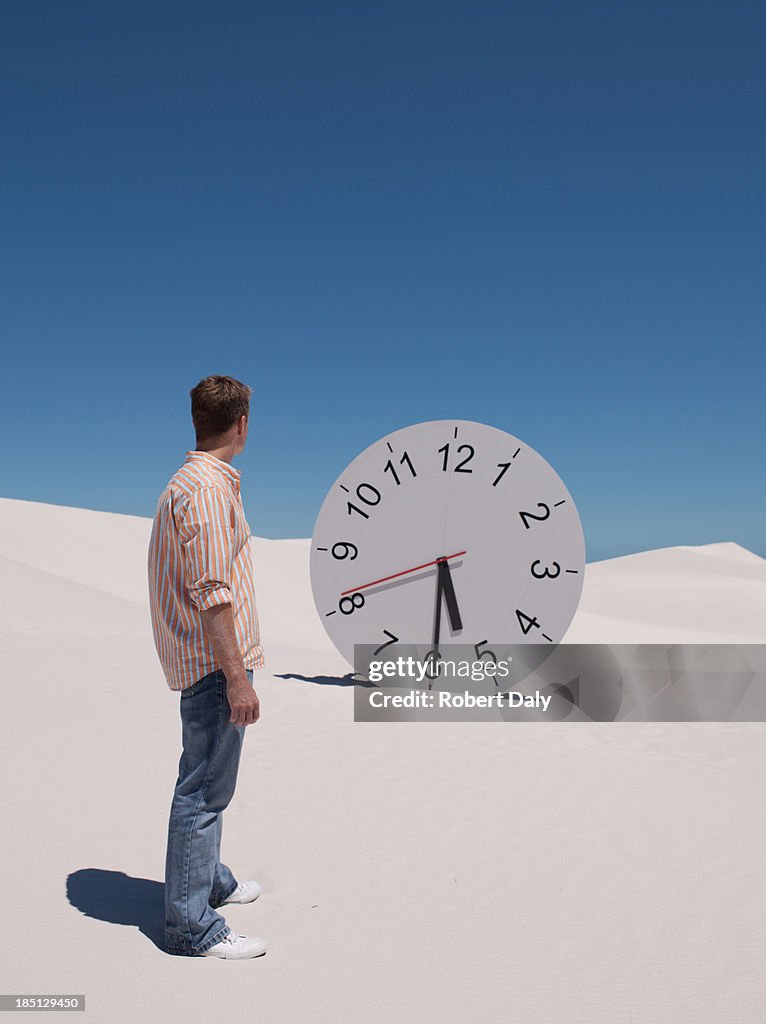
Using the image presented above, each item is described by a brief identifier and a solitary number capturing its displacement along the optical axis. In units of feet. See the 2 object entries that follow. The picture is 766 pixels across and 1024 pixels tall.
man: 8.88
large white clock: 25.03
